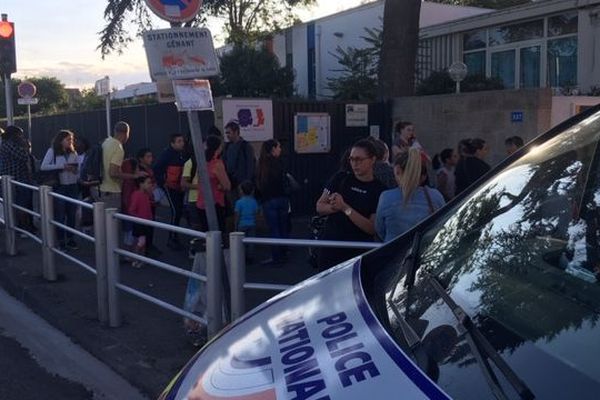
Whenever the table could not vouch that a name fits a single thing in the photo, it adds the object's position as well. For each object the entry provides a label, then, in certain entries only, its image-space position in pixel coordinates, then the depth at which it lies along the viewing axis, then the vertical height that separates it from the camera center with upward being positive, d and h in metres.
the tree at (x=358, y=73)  21.48 +1.76
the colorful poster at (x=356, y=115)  12.59 +0.21
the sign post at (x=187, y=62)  4.79 +0.47
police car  1.61 -0.53
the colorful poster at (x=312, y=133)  12.02 -0.09
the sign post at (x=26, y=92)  16.52 +0.97
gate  11.90 -0.05
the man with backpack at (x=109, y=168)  8.73 -0.47
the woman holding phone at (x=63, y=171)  9.27 -0.53
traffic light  11.86 +1.39
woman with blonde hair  4.43 -0.48
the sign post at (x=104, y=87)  14.88 +0.96
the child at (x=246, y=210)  8.34 -0.98
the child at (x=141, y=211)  8.19 -0.95
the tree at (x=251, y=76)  24.16 +1.84
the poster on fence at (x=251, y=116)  11.04 +0.20
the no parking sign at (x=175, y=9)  4.82 +0.84
